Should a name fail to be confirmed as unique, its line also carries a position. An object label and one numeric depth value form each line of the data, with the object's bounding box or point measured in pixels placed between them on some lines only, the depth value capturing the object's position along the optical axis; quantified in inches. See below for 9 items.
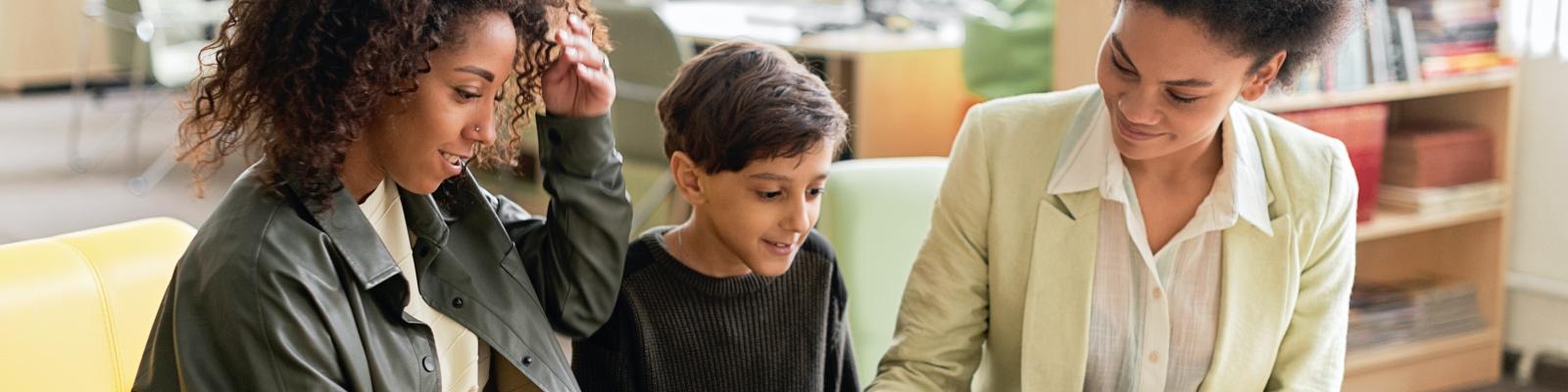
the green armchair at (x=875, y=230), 78.5
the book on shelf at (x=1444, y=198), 134.6
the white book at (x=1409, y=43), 130.9
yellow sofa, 53.7
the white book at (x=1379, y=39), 129.6
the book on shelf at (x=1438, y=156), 133.7
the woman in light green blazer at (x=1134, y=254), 63.2
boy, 59.3
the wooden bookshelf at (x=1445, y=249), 134.0
